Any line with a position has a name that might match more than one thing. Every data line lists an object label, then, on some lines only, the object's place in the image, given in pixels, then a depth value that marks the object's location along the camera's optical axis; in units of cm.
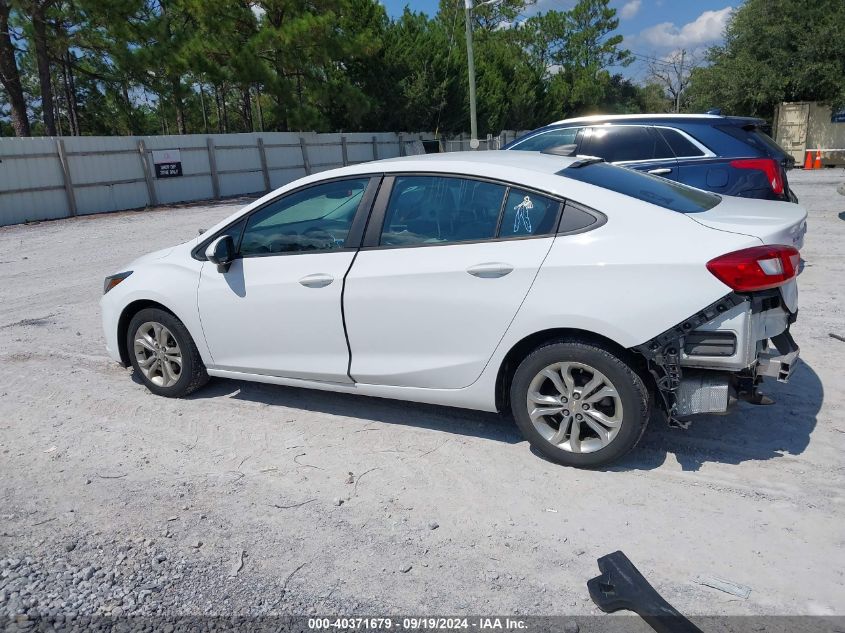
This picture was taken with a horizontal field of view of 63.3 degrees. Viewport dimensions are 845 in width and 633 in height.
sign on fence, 2186
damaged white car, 334
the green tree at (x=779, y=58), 2862
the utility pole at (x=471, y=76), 2583
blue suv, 693
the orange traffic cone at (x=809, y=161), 2873
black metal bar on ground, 252
